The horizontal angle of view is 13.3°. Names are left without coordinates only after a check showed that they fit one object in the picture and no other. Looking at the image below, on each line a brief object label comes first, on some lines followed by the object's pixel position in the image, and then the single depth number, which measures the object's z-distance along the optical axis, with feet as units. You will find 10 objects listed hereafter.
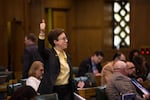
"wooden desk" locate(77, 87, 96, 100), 32.52
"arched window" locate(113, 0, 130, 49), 67.26
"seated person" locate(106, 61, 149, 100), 27.21
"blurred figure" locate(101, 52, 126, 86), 33.88
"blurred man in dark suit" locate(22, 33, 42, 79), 35.73
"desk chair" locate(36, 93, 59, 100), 21.77
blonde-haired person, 26.97
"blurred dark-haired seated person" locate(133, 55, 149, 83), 42.35
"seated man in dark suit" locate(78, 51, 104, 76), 46.72
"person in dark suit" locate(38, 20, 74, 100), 23.27
